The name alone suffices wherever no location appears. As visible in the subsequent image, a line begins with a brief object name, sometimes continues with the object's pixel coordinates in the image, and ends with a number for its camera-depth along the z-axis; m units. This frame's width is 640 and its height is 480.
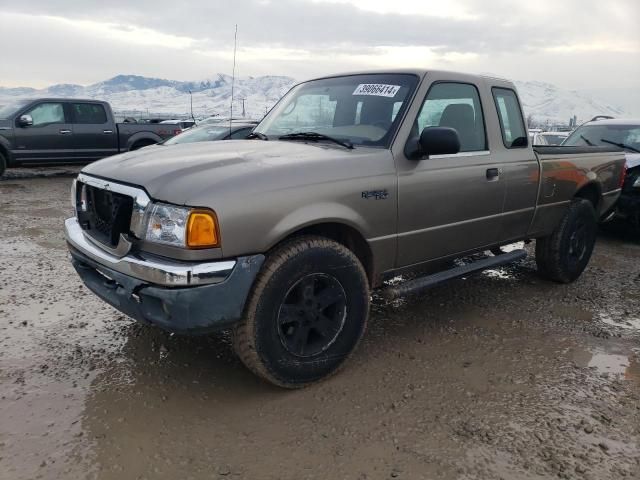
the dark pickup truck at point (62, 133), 10.85
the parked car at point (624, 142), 6.71
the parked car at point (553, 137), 10.89
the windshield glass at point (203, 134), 9.21
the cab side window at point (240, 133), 9.27
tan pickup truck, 2.53
